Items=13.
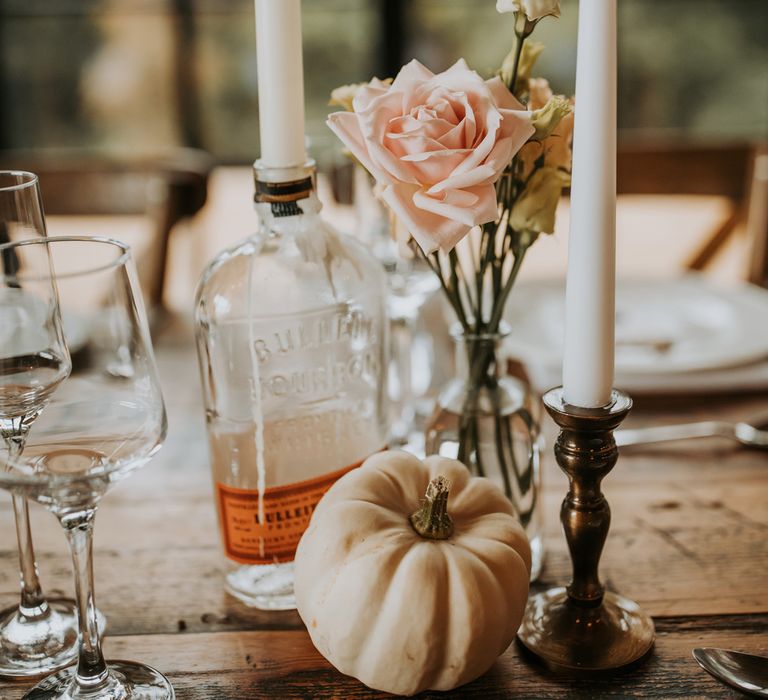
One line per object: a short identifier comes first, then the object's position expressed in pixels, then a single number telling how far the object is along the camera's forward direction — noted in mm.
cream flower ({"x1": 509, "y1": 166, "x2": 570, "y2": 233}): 679
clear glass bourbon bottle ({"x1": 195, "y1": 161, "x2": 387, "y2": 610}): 768
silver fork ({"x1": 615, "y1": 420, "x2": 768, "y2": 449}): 1026
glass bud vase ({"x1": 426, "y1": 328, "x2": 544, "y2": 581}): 777
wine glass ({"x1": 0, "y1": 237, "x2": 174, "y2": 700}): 579
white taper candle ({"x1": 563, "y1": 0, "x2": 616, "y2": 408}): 583
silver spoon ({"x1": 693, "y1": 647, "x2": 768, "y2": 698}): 638
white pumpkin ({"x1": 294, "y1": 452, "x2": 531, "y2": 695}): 603
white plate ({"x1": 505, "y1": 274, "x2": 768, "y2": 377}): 1169
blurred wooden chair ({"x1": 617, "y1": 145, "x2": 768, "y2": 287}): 1933
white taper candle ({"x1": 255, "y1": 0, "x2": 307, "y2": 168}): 696
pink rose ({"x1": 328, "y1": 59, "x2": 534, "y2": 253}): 606
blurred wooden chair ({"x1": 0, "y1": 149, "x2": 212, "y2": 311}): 1687
